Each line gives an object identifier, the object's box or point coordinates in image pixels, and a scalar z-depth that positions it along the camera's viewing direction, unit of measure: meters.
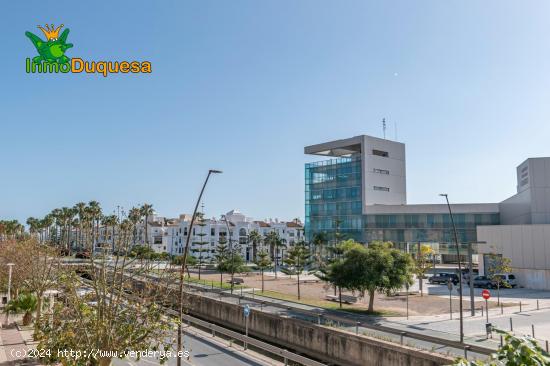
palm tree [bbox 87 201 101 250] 109.62
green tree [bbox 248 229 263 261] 113.76
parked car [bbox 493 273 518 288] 57.56
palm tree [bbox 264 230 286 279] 105.69
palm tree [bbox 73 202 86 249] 111.35
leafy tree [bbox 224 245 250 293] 67.32
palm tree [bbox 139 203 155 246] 107.90
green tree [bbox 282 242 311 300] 61.59
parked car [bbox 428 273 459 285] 61.84
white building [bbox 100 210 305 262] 124.88
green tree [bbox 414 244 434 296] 50.55
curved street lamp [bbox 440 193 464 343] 26.22
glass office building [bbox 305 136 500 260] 86.31
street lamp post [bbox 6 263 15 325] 28.13
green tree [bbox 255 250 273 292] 64.25
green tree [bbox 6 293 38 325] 28.06
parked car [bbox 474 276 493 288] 56.86
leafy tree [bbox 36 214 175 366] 13.03
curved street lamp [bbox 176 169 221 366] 17.19
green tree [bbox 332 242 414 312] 37.28
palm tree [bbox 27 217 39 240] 134.14
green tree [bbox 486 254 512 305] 47.06
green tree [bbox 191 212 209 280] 120.92
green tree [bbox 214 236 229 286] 70.54
